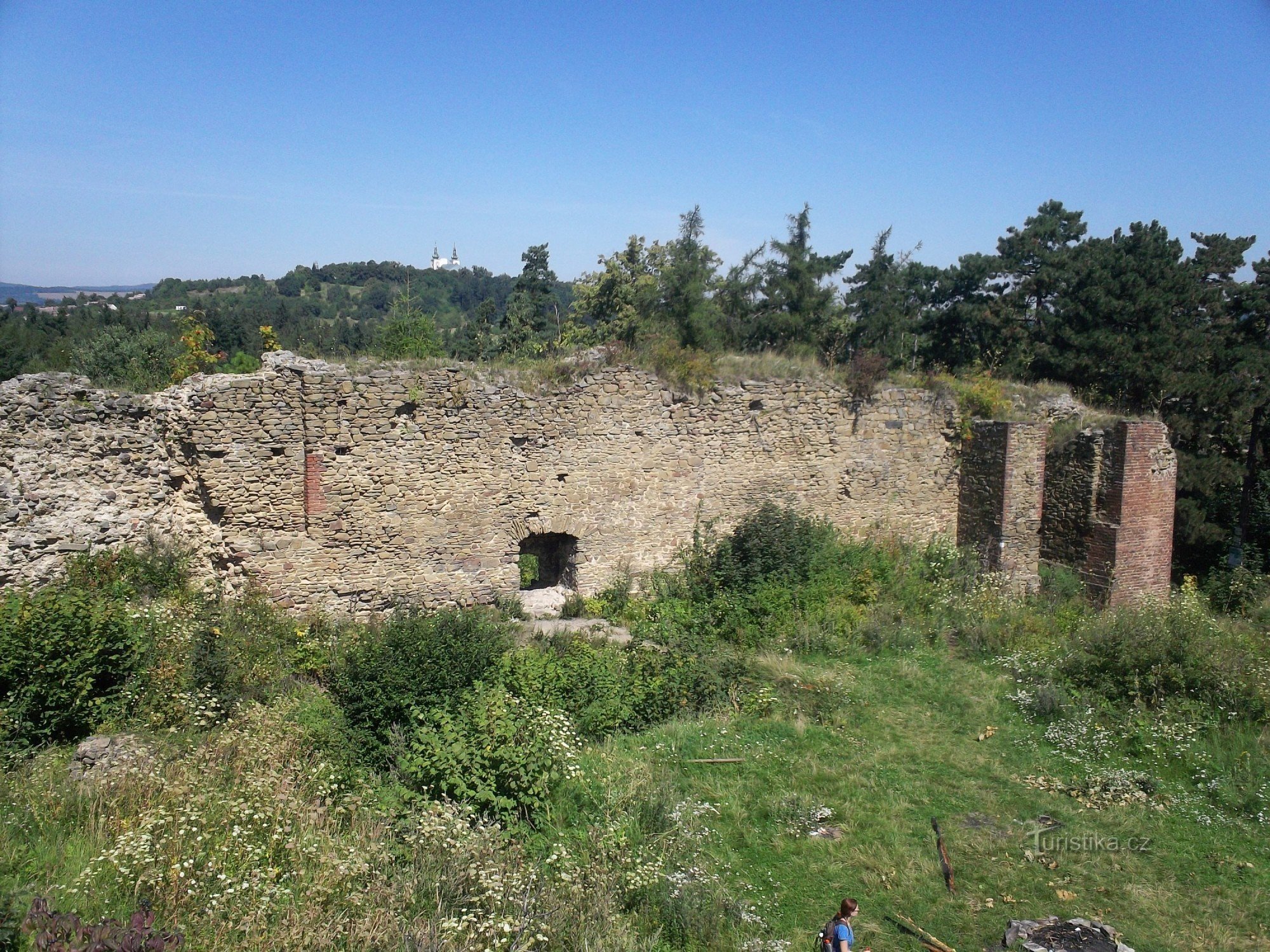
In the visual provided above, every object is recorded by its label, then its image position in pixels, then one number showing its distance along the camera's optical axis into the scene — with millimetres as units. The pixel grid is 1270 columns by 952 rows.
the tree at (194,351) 10897
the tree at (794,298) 25797
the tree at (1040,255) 26016
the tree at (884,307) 28047
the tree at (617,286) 31141
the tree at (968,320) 25953
